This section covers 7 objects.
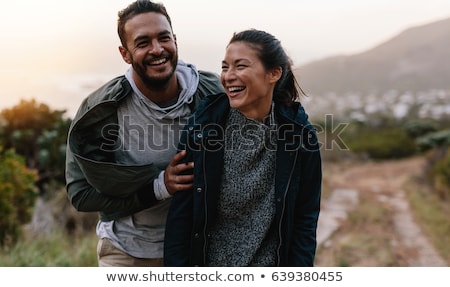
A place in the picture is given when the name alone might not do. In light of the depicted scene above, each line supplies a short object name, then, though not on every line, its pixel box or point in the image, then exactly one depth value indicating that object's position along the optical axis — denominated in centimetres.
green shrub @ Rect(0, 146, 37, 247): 495
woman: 230
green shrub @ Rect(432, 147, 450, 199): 1083
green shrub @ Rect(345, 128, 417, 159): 1958
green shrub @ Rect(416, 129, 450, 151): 1680
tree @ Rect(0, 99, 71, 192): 608
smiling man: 252
